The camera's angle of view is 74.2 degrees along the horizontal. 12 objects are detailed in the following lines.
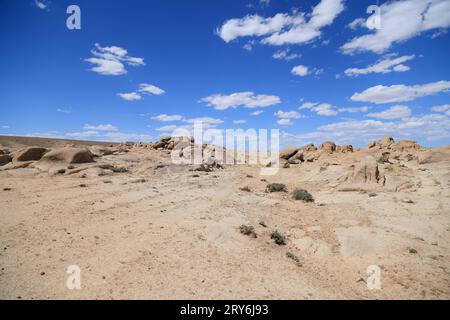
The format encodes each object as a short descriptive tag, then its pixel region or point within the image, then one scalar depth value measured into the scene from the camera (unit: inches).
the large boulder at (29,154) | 944.3
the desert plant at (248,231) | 398.6
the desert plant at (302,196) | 643.1
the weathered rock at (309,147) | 1758.1
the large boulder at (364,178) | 709.9
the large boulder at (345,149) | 1702.0
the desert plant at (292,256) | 346.0
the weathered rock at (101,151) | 1270.3
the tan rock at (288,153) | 1544.0
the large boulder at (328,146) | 1684.3
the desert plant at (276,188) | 759.7
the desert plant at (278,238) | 392.2
